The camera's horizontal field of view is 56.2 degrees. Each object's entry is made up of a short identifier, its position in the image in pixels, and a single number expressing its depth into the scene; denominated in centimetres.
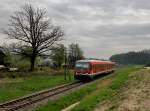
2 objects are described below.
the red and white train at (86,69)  1893
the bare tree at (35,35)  2822
